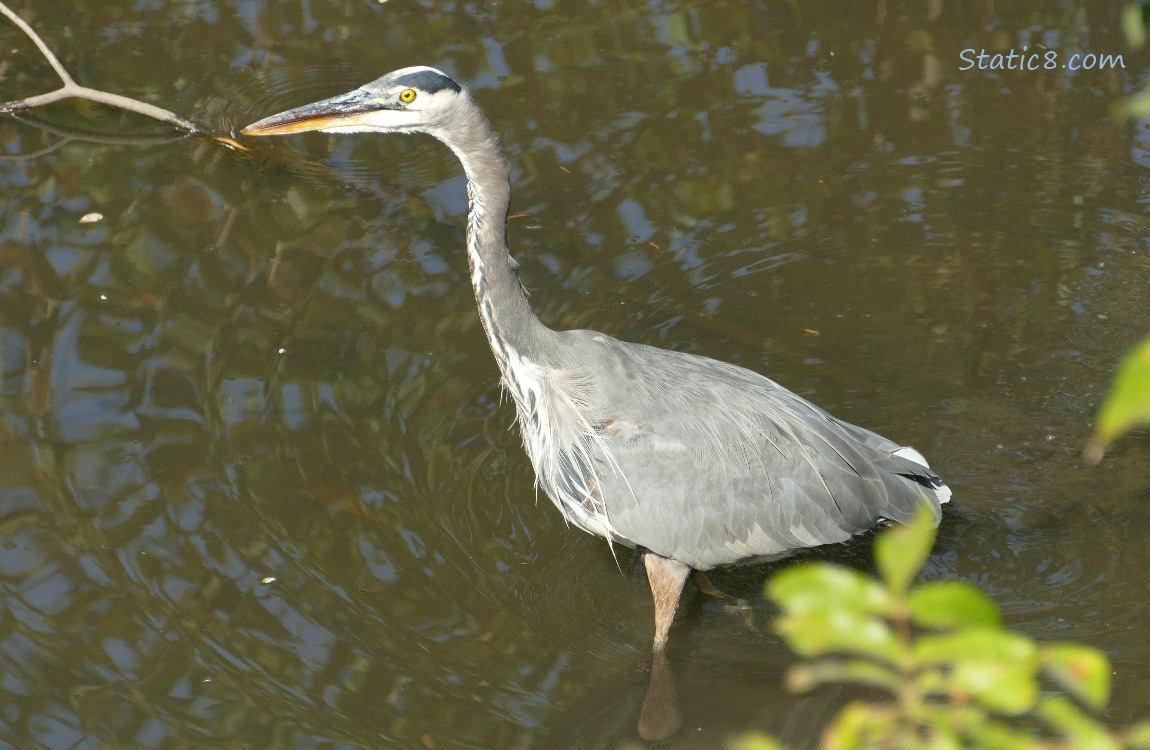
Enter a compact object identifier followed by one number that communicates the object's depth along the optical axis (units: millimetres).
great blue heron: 15325
